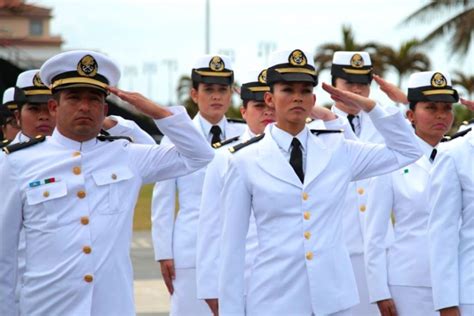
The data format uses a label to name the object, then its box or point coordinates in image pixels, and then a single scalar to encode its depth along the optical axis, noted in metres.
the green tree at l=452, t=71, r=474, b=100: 53.41
